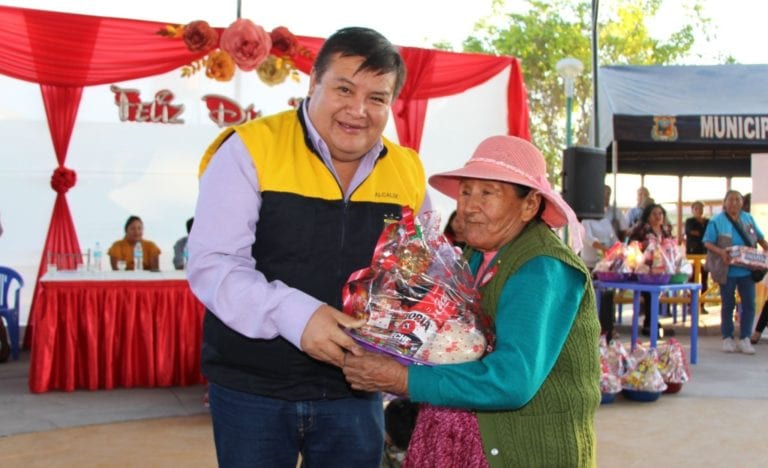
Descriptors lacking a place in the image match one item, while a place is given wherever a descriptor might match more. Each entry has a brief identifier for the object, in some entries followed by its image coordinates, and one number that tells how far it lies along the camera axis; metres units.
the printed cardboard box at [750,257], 8.08
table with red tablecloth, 5.77
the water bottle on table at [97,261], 6.35
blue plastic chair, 7.38
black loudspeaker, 6.79
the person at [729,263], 8.31
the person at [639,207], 10.37
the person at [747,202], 10.98
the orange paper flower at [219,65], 8.02
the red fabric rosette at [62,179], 7.46
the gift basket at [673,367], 6.08
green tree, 21.98
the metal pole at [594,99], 10.77
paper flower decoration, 7.80
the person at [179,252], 7.34
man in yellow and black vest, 1.67
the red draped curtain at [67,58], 7.39
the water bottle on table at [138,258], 6.66
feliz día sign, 7.84
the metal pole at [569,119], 10.37
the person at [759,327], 9.12
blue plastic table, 7.07
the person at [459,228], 1.88
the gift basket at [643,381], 5.82
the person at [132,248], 7.14
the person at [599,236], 8.93
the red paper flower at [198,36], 7.79
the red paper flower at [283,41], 8.13
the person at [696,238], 11.72
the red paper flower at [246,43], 7.78
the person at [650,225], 9.29
